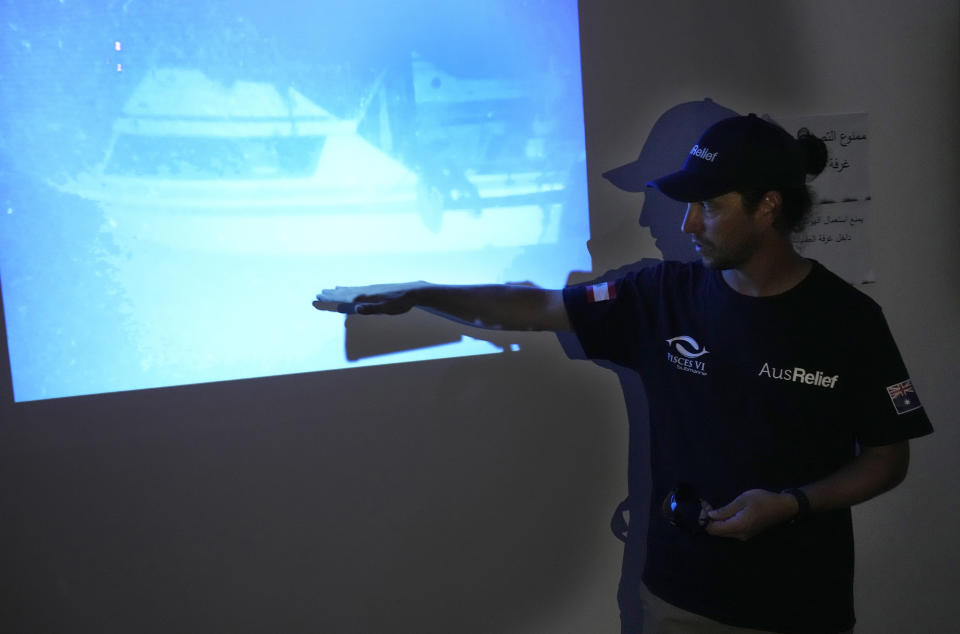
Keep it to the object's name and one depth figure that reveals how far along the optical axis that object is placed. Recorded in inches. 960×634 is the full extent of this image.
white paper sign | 70.2
